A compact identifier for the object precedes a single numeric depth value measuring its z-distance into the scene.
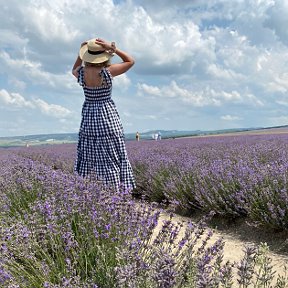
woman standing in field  3.26
